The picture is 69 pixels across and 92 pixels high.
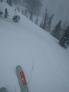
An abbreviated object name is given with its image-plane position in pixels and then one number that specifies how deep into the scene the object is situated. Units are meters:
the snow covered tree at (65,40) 17.49
